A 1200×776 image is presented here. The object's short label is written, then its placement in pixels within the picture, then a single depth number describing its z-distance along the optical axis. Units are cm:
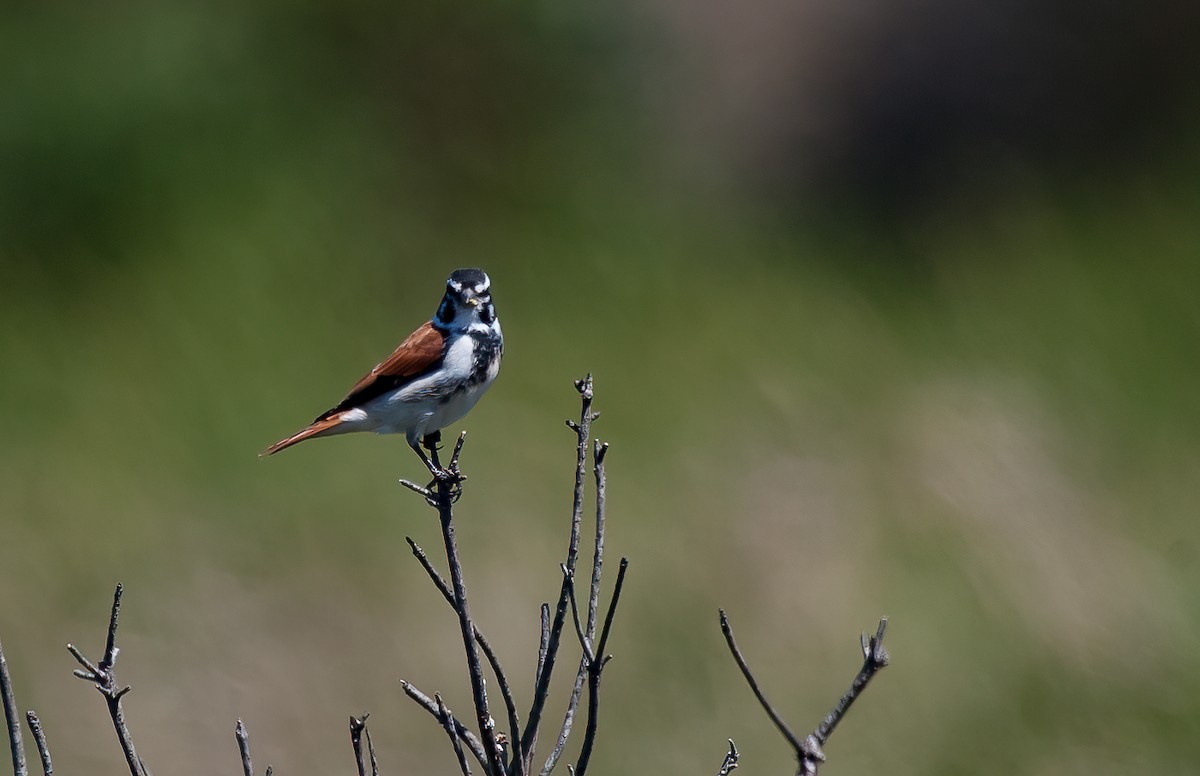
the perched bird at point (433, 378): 920
